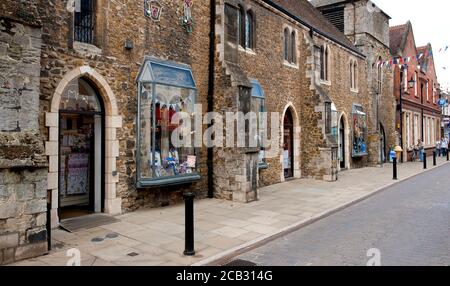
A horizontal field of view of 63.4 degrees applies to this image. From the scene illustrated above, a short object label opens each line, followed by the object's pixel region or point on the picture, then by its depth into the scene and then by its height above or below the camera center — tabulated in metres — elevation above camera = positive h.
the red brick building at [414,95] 28.16 +4.81
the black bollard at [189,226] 5.82 -1.23
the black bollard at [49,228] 5.91 -1.28
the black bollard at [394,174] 16.08 -1.12
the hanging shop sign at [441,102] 37.14 +4.82
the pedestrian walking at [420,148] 30.23 +0.08
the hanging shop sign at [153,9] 9.13 +3.59
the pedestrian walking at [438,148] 37.00 +0.09
